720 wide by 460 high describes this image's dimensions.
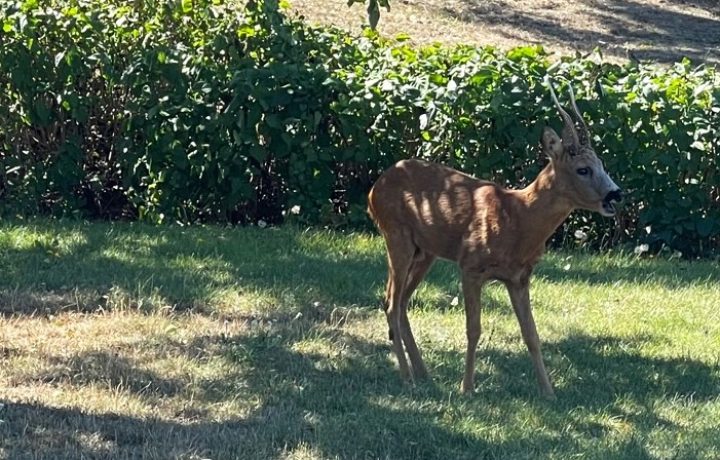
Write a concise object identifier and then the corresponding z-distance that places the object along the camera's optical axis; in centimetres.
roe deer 699
